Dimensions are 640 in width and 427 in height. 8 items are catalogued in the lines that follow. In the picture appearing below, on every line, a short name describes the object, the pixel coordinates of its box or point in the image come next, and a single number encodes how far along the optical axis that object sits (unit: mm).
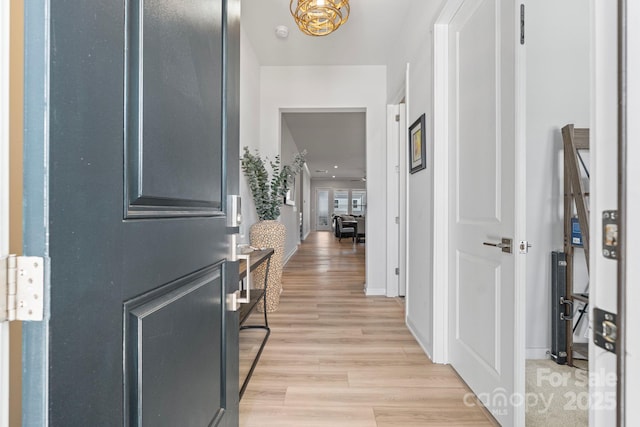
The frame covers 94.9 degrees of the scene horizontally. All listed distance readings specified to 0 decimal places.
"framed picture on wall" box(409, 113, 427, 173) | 2225
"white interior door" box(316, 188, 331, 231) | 15820
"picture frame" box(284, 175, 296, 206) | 5210
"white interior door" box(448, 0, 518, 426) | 1350
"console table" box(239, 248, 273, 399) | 1765
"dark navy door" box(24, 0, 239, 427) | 417
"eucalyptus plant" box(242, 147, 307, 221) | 2895
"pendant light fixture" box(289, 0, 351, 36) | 2232
